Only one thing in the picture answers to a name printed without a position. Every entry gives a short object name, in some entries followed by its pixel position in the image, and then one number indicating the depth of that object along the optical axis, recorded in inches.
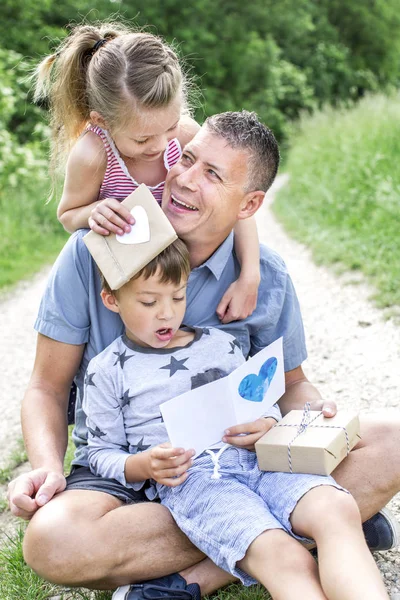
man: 88.2
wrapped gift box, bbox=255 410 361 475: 89.4
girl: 108.7
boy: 81.8
